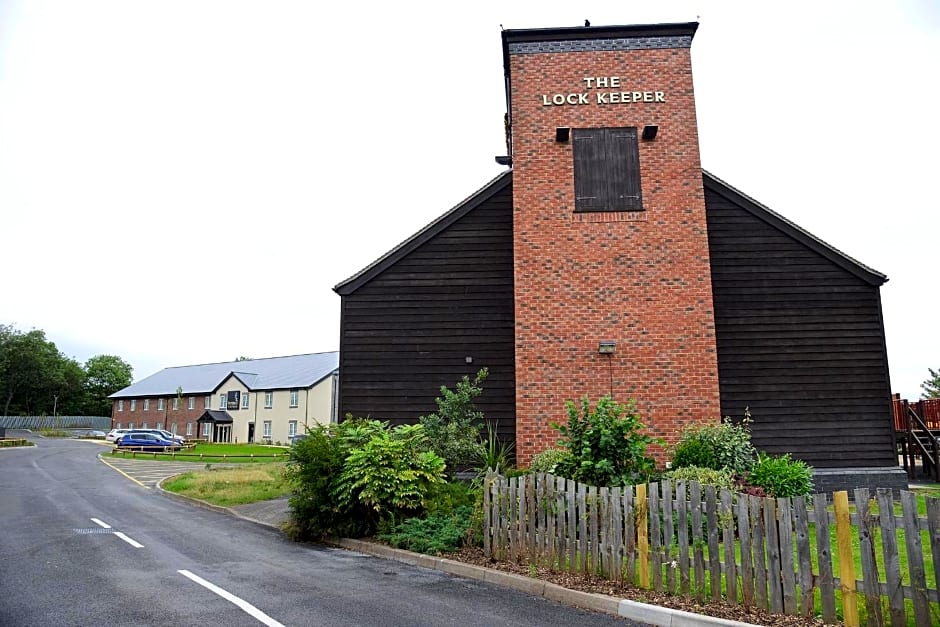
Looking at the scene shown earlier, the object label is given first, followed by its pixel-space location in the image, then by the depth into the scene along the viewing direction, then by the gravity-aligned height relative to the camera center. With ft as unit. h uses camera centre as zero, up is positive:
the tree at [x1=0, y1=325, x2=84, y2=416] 315.99 +21.12
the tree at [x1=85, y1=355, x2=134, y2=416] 361.10 +20.55
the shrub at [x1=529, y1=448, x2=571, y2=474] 41.53 -2.73
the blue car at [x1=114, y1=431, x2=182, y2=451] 164.66 -5.86
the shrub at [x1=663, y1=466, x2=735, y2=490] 33.76 -3.11
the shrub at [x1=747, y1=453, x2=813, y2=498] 37.47 -3.56
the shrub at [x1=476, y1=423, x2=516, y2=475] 46.19 -2.53
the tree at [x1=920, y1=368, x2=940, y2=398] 169.17 +7.75
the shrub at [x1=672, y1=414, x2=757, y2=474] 40.27 -2.04
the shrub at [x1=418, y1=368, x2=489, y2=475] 46.21 -0.56
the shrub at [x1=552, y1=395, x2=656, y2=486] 31.37 -1.55
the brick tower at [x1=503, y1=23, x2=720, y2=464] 47.98 +13.87
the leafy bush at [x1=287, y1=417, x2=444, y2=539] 37.58 -3.44
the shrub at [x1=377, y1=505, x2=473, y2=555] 33.53 -6.02
